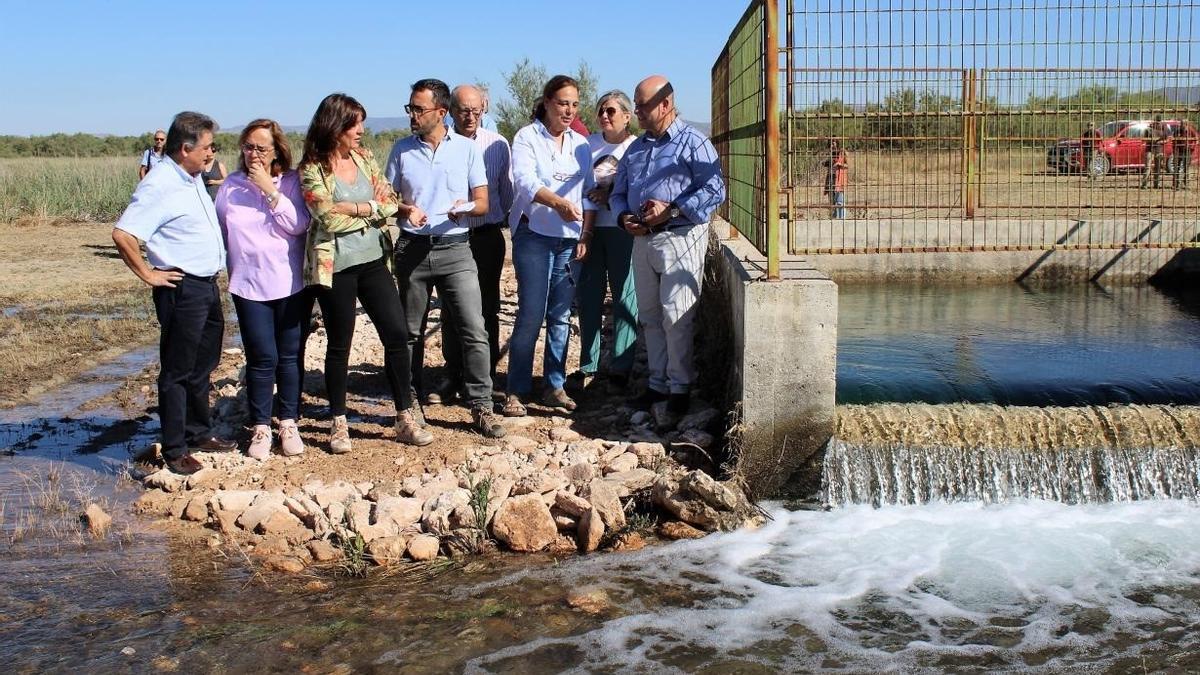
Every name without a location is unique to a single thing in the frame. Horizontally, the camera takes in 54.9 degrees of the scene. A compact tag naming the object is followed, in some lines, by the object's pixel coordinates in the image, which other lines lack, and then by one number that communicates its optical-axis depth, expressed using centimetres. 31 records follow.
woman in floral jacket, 592
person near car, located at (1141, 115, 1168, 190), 872
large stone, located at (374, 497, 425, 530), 551
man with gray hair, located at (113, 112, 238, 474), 580
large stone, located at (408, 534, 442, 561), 531
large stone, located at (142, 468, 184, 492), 597
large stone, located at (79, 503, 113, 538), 547
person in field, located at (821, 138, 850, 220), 978
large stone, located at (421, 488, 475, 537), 547
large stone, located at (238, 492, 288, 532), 554
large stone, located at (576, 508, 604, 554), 545
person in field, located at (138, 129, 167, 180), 1523
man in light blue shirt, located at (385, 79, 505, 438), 636
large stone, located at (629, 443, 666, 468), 622
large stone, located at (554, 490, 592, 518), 556
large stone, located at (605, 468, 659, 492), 592
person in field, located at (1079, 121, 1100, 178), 860
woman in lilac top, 598
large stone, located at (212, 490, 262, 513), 564
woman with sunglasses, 695
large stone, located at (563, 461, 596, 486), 597
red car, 877
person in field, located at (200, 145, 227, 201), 1269
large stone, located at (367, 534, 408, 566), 524
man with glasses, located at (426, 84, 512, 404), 679
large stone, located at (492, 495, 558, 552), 544
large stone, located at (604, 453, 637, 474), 611
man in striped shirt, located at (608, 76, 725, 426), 627
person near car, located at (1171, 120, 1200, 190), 863
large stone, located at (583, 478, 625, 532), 560
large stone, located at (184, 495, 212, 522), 568
